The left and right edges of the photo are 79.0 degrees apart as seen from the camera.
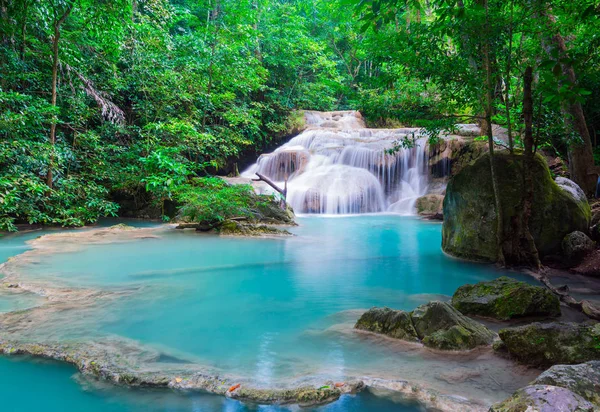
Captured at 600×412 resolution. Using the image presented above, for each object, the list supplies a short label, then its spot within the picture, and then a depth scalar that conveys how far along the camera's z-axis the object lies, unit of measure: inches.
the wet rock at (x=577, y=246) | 216.4
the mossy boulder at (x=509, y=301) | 130.6
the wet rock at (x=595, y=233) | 234.3
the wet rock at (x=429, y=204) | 538.2
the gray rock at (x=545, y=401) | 56.9
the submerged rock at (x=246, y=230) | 341.7
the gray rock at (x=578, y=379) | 64.4
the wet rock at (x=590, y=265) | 199.8
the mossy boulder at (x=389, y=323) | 113.0
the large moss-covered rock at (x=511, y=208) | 225.6
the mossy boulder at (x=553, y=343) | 86.4
